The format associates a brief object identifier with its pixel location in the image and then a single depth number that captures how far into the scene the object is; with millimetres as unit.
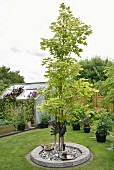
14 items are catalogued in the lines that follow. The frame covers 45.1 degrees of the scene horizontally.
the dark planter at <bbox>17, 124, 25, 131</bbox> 6554
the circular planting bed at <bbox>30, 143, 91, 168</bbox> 3447
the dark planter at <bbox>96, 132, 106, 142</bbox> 4840
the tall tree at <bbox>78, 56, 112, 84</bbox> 12040
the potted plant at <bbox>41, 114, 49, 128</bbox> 7153
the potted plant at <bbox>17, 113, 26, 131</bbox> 6554
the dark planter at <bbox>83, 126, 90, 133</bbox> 5937
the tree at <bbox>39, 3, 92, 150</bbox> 3780
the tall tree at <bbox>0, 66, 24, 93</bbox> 16693
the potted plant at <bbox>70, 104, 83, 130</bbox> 6235
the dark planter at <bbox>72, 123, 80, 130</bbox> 6306
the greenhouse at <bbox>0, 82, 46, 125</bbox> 7358
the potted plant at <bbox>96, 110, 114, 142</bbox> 4782
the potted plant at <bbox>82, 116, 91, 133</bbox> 5951
